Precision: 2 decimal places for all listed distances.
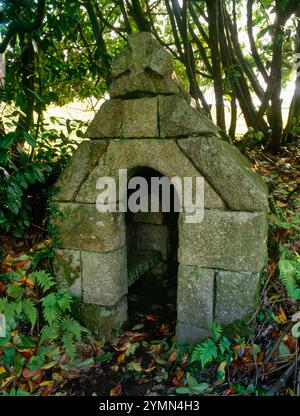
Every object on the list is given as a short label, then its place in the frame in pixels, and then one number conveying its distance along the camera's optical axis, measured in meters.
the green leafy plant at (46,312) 2.92
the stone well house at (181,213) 2.69
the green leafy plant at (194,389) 2.59
